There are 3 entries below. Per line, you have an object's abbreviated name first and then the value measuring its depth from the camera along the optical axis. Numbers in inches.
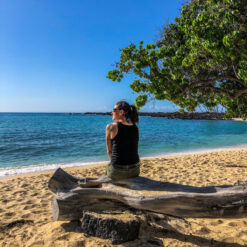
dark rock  122.0
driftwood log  118.1
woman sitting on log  134.9
